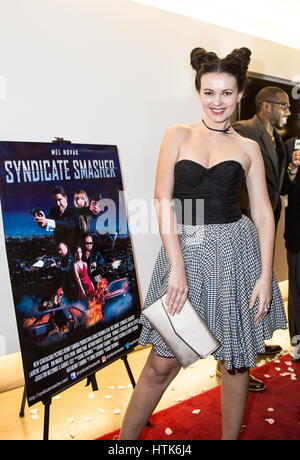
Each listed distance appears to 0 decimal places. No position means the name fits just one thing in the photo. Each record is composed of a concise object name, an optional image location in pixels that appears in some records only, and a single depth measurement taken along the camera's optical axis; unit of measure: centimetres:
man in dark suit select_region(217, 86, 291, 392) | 237
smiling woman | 137
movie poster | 144
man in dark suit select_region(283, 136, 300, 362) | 241
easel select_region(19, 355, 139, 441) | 151
